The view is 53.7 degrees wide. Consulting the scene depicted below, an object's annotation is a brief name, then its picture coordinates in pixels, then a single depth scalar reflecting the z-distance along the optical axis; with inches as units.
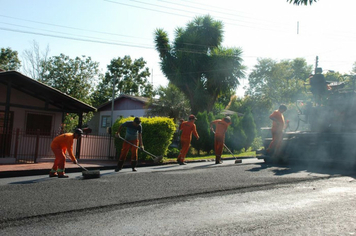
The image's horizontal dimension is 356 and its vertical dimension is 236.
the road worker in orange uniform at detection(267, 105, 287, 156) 439.1
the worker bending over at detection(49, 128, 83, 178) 362.9
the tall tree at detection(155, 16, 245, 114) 1284.4
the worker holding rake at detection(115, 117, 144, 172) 420.2
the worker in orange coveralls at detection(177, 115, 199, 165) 516.7
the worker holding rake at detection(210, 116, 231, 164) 514.3
